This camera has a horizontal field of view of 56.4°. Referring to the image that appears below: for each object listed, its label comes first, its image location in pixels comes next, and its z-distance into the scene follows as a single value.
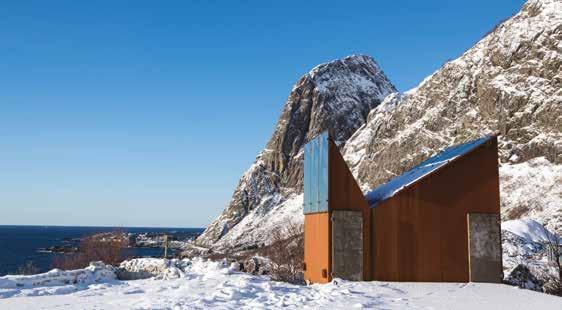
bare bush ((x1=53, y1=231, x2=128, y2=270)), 54.28
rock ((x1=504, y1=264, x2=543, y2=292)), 18.94
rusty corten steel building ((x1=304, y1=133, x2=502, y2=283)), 16.05
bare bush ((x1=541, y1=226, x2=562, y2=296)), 18.83
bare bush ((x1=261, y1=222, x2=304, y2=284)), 30.68
